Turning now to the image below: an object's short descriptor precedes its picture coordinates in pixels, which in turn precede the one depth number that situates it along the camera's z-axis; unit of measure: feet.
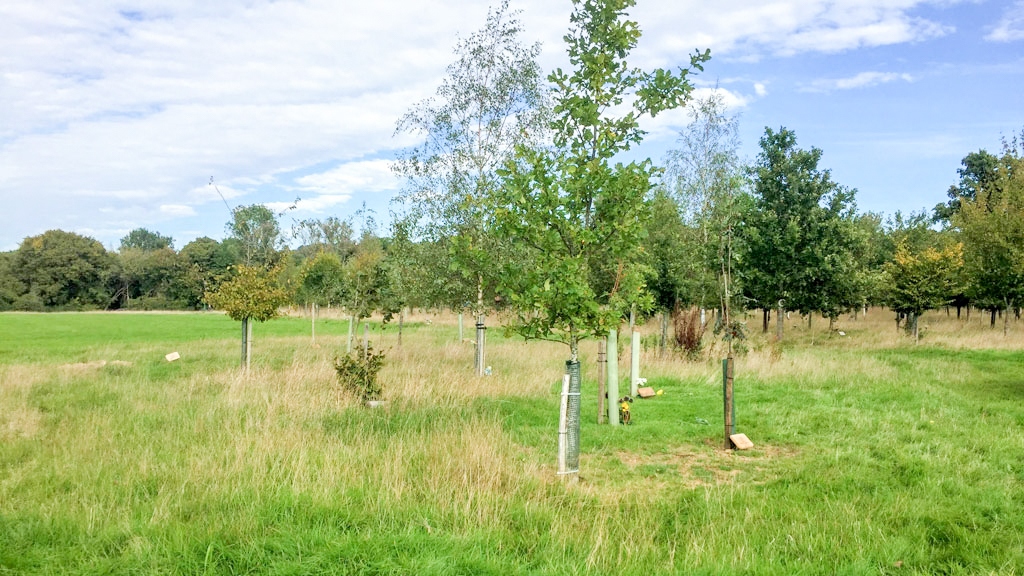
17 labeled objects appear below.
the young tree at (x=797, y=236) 84.28
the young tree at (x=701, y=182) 75.72
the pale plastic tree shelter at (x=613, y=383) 31.73
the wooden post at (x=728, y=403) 27.93
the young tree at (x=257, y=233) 59.62
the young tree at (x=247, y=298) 53.16
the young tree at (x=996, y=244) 54.33
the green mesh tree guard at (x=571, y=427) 21.77
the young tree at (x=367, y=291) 61.00
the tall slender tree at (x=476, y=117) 53.11
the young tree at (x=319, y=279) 99.60
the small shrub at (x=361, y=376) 34.60
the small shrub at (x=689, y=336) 60.39
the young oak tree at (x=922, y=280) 87.66
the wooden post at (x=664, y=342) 62.72
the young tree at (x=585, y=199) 21.93
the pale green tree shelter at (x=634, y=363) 40.29
